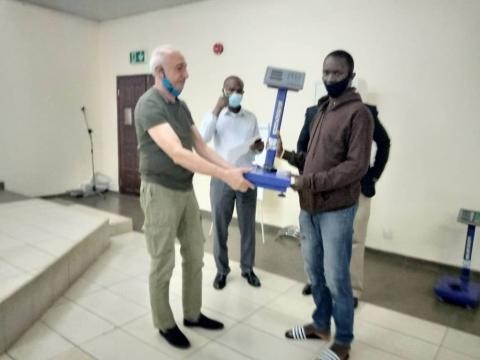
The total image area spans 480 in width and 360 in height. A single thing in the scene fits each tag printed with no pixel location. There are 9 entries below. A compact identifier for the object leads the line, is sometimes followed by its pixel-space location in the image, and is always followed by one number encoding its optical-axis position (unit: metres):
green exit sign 5.21
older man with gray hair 1.64
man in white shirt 2.52
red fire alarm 4.36
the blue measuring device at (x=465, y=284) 2.53
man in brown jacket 1.55
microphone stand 5.67
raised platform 1.90
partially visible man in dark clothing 2.14
